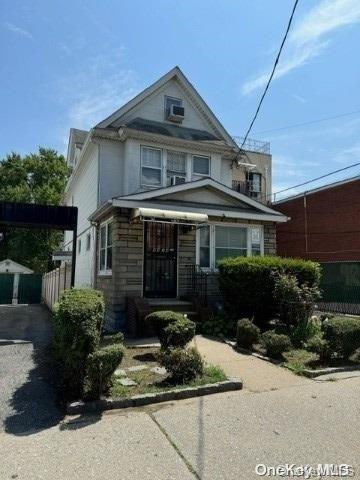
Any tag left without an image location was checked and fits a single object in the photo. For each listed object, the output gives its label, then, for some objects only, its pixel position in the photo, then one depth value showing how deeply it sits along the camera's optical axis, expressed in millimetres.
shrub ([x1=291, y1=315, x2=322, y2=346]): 8484
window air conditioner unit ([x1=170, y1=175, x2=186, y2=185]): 14250
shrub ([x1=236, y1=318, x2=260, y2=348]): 8234
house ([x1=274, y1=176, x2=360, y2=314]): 16734
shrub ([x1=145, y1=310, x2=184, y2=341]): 7203
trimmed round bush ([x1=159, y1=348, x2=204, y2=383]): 5805
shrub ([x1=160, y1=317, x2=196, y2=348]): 6676
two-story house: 11000
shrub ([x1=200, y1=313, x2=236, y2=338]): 9773
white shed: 25831
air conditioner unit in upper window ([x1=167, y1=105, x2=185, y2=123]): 15695
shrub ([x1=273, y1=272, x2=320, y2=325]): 9016
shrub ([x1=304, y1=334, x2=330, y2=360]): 6957
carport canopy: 12719
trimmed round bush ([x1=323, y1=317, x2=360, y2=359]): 6879
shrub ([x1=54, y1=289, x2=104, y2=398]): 5191
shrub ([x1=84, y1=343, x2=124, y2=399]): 5020
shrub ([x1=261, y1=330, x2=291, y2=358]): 7402
